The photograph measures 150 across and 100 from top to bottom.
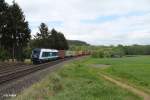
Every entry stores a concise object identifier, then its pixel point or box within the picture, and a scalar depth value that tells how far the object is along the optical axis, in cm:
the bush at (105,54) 4399
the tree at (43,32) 4962
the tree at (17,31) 2907
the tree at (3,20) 2711
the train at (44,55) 2304
